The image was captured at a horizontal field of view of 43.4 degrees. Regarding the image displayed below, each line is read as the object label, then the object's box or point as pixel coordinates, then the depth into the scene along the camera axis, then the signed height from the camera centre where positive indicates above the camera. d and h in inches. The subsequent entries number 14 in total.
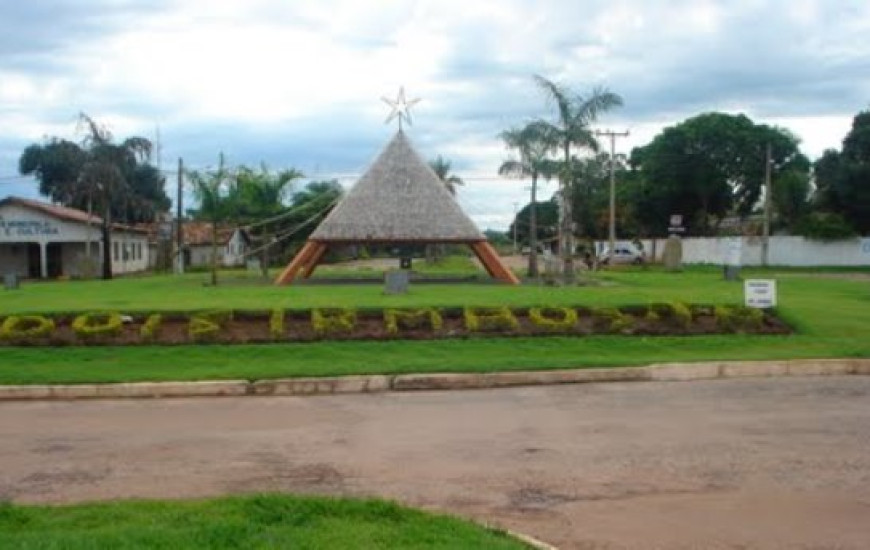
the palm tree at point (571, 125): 1255.5 +133.7
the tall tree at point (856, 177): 2105.1 +121.6
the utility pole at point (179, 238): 2042.3 +3.9
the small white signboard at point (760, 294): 692.1 -34.4
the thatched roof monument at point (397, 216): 1270.9 +28.2
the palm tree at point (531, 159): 1293.8 +108.3
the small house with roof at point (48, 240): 1980.8 +0.3
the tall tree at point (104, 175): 1792.6 +108.2
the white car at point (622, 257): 2277.4 -36.7
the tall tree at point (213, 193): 1371.8 +59.0
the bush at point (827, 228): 2064.5 +22.1
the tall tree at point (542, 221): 3791.1 +73.5
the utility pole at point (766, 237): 2153.1 +5.2
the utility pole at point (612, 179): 2120.0 +118.2
